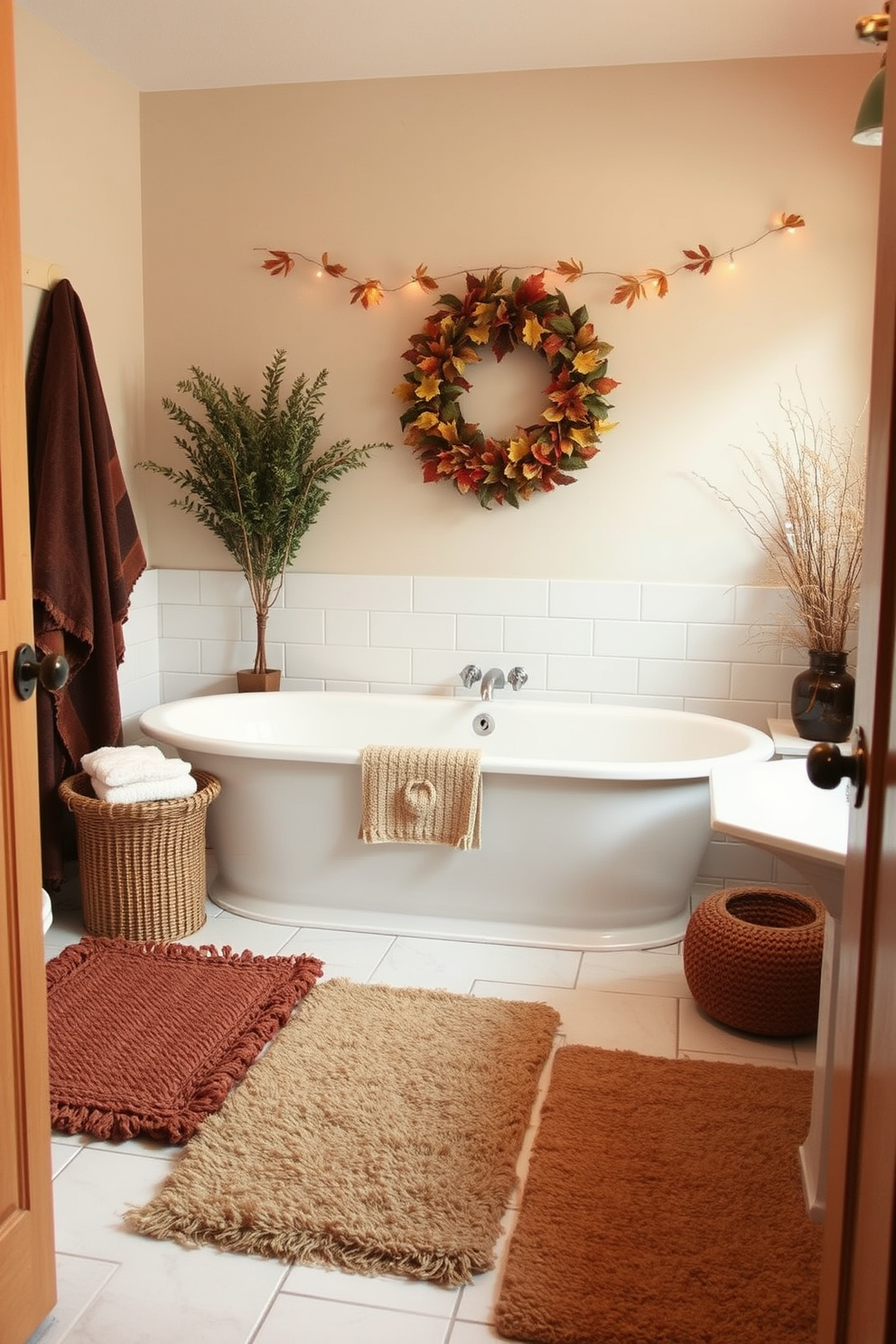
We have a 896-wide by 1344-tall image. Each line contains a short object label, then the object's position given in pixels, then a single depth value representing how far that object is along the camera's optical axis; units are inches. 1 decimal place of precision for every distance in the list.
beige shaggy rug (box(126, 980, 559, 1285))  88.8
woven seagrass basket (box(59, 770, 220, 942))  142.5
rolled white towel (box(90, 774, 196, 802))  142.3
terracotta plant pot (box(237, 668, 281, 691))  175.9
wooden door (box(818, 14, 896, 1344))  47.1
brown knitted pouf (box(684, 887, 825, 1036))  119.4
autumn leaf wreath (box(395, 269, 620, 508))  163.9
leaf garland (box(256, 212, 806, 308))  160.9
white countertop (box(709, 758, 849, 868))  80.5
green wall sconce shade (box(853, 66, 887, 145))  77.0
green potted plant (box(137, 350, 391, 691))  168.2
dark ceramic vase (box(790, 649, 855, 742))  150.3
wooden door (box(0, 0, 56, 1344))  69.8
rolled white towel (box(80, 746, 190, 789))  142.7
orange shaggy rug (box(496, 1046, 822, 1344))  80.4
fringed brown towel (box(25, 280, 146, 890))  148.3
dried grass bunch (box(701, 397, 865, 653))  151.3
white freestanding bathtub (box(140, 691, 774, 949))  140.9
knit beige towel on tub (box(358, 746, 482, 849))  140.9
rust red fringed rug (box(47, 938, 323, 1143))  105.8
